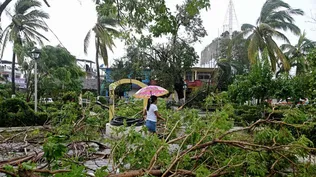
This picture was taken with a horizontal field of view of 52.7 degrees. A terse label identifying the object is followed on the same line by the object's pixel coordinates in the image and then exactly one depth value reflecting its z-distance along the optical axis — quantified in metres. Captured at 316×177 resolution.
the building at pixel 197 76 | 34.60
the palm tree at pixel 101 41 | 29.44
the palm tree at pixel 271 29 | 20.95
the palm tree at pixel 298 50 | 29.72
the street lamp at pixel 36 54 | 14.70
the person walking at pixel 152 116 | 7.59
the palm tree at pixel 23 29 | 20.97
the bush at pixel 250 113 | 16.32
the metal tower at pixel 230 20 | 37.54
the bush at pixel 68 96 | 17.97
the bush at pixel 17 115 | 13.60
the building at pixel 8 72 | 40.90
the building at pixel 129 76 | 28.67
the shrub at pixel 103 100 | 24.64
